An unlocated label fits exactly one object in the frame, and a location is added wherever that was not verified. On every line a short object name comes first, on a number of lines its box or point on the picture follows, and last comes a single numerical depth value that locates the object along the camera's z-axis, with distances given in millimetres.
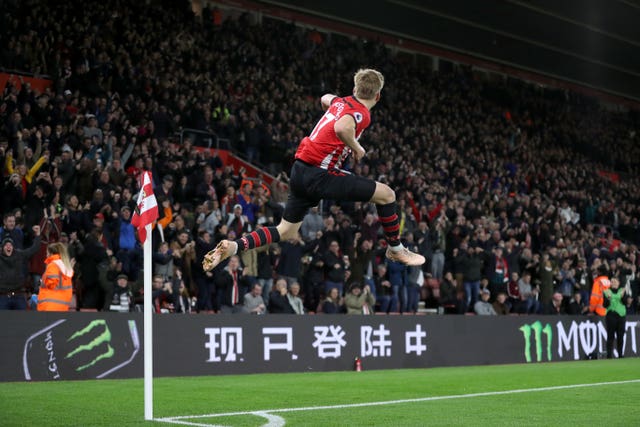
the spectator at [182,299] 17594
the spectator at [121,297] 16953
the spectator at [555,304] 24836
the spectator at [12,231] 16016
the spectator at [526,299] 24391
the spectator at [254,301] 18516
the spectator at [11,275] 15461
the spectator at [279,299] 18812
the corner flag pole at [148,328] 9234
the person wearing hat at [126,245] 17328
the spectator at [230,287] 18219
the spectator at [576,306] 25656
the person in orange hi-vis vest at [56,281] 15078
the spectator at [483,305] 22953
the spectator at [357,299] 20344
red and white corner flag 9512
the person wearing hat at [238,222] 19297
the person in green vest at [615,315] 23984
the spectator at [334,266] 19998
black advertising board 14648
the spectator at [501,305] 23453
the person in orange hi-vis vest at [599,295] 24359
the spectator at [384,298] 21359
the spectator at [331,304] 19703
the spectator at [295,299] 18922
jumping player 8859
